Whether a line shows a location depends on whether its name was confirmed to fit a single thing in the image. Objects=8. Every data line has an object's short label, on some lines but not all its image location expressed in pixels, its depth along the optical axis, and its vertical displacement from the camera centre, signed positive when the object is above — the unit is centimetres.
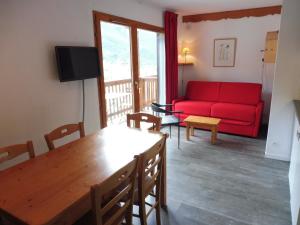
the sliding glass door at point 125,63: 314 +2
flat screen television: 243 +4
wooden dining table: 108 -67
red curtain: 440 +16
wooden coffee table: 372 -100
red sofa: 393 -79
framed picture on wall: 473 +23
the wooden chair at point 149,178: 148 -82
